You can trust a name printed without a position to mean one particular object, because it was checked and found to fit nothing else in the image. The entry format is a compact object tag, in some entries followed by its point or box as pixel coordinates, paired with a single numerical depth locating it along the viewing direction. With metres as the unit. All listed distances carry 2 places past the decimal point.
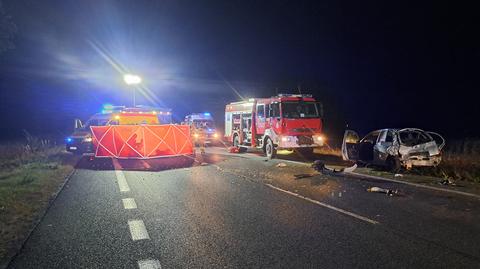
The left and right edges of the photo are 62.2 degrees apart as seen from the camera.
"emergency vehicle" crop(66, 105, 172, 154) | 20.02
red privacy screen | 16.56
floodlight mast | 31.61
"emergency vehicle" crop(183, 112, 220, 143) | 29.08
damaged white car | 11.97
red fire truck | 17.62
